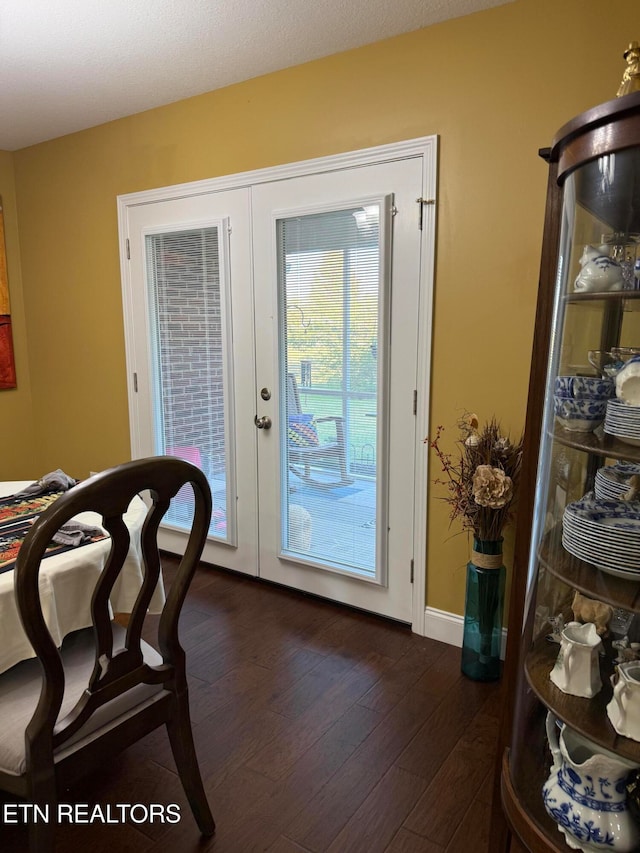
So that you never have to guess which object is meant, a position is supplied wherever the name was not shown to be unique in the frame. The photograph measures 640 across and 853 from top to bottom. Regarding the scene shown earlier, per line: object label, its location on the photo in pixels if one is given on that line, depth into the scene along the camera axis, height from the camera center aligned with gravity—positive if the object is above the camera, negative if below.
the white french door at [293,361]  2.55 -0.20
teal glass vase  2.25 -1.08
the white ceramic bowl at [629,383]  1.16 -0.11
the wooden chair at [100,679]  1.17 -0.84
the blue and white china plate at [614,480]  1.30 -0.34
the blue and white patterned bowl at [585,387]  1.23 -0.13
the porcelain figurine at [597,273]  1.22 +0.10
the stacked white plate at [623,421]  1.16 -0.19
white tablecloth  1.42 -0.69
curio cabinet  1.17 -0.42
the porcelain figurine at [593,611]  1.35 -0.64
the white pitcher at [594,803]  1.18 -0.95
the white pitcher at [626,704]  1.16 -0.74
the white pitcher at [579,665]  1.27 -0.72
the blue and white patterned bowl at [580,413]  1.24 -0.19
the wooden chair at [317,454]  2.76 -0.62
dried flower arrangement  2.11 -0.56
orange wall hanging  4.00 -0.13
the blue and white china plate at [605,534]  1.16 -0.42
